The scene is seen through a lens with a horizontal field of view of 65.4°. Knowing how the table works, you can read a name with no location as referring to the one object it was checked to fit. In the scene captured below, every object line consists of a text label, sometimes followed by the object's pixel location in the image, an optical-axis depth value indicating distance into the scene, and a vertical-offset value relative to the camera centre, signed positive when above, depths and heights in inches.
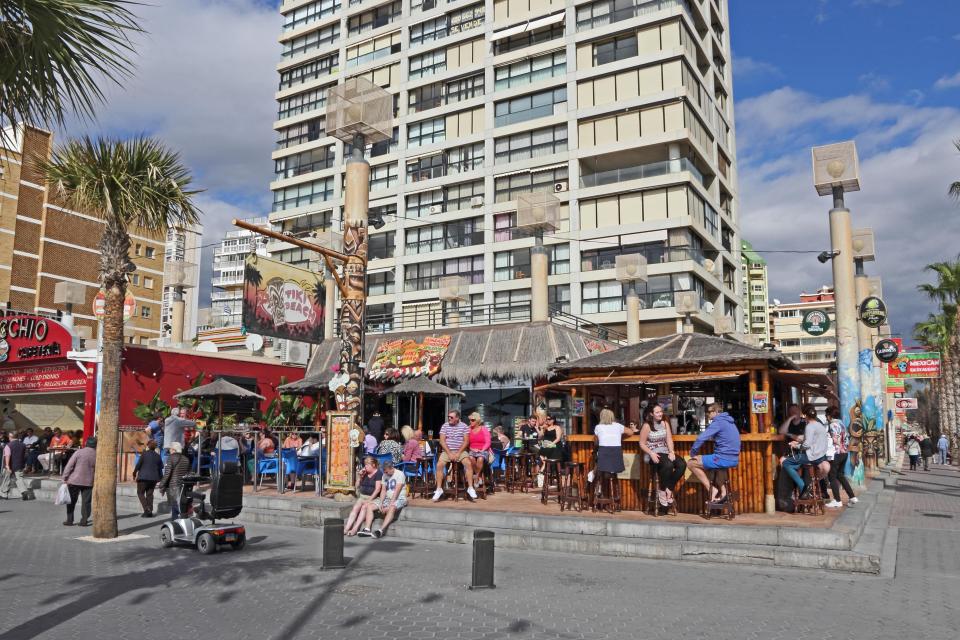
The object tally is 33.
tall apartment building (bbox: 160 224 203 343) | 3503.9 +542.6
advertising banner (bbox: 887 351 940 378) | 1269.7 +87.3
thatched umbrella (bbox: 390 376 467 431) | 785.6 +23.5
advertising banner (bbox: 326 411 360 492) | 582.9 -34.0
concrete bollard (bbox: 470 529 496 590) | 316.2 -64.0
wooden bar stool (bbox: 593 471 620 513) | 486.6 -53.8
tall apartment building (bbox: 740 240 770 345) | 4576.8 +833.0
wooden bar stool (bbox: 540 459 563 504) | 540.4 -52.5
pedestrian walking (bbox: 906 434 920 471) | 1269.7 -57.1
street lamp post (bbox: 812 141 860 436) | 722.8 +160.2
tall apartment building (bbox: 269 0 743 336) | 1622.8 +643.0
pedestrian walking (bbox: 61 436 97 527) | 518.0 -47.9
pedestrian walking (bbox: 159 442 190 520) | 489.4 -45.0
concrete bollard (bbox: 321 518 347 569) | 358.9 -65.4
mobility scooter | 411.5 -65.9
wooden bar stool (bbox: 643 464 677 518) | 472.1 -55.5
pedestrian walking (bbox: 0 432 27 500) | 769.6 -64.8
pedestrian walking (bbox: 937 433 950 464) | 1473.9 -58.0
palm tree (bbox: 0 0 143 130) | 185.8 +90.7
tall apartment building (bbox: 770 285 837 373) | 4352.9 +533.2
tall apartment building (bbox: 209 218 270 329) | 5905.5 +1194.6
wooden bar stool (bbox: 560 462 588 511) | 504.7 -52.1
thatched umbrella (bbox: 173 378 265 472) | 810.8 +17.1
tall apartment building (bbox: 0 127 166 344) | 2031.3 +453.9
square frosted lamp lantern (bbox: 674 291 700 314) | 1366.9 +202.6
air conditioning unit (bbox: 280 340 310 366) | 1264.8 +93.9
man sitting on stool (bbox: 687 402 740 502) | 446.6 -19.1
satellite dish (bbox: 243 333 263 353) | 1170.0 +101.2
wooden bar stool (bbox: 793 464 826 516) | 455.8 -51.2
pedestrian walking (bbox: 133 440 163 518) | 558.3 -48.1
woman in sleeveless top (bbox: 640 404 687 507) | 463.8 -23.5
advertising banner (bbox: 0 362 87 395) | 1034.1 +36.3
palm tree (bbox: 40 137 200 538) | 454.6 +126.8
